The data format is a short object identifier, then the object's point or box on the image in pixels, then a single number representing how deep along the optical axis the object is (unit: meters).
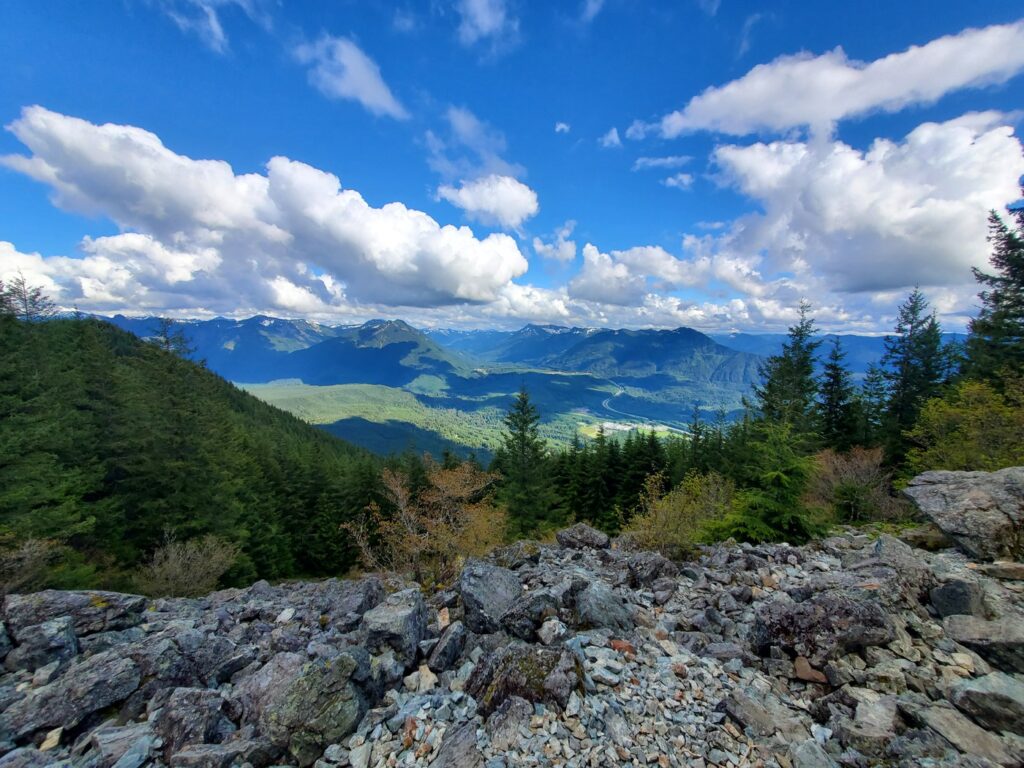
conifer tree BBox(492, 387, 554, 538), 37.44
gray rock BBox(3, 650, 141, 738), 6.24
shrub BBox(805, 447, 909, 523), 19.93
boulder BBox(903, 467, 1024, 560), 8.98
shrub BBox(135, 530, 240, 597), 19.25
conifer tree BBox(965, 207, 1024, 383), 23.67
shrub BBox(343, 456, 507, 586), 21.36
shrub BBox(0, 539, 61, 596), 12.89
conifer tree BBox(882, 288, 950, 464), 33.38
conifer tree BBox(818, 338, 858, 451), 36.56
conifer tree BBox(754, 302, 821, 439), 34.30
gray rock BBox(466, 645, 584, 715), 5.75
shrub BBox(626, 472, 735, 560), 12.76
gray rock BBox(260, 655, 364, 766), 5.53
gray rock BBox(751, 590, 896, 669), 6.22
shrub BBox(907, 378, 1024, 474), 15.78
